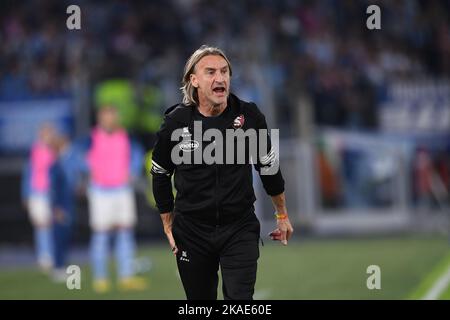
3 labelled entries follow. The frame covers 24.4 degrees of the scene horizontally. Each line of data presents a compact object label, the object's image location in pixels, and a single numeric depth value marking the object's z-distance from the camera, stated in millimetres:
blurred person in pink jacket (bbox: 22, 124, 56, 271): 19062
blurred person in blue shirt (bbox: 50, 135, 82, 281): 16625
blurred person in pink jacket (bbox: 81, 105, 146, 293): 14594
